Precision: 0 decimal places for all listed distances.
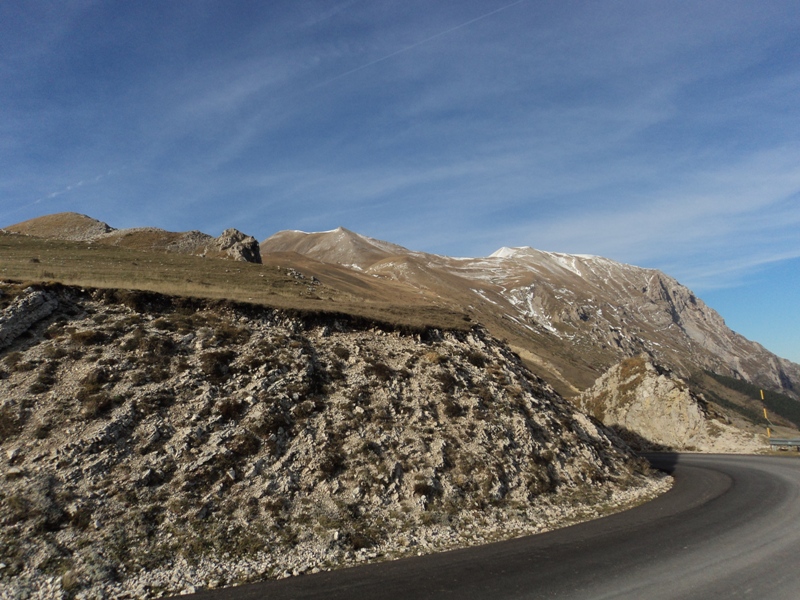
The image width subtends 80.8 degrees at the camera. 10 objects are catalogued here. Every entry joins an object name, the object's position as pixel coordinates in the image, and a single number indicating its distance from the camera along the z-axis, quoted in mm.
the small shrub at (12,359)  19547
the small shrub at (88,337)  21609
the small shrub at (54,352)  20391
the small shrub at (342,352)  27031
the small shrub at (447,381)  27000
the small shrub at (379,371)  25994
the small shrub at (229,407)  19969
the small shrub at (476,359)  31453
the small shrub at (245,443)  18594
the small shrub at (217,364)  21875
